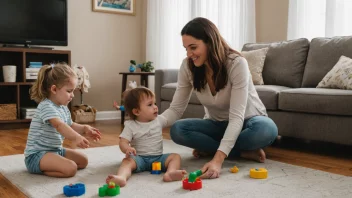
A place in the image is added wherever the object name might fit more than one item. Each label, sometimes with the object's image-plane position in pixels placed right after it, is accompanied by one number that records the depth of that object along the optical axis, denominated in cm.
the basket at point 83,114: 445
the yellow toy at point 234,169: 202
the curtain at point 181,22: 425
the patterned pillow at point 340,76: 275
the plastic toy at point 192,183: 168
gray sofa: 253
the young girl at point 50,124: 191
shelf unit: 405
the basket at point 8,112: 395
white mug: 401
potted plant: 457
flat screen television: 412
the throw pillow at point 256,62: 341
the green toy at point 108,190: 158
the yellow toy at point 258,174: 190
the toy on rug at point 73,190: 158
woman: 195
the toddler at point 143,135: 198
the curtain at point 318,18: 341
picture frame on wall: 487
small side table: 440
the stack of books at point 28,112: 406
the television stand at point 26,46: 415
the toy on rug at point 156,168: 196
